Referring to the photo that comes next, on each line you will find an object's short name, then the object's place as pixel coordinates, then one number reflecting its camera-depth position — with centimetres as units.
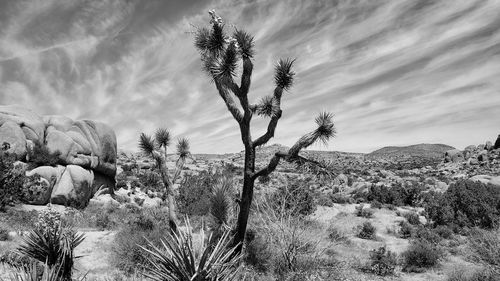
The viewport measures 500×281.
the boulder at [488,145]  4890
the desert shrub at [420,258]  1054
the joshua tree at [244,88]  926
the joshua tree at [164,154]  1028
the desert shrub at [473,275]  797
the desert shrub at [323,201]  2208
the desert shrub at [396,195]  2359
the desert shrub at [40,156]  2091
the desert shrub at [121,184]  3208
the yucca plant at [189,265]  414
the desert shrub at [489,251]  821
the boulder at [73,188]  2112
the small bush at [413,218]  1741
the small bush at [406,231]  1516
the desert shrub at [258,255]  984
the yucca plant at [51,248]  631
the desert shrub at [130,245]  956
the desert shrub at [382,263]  1005
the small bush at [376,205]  2222
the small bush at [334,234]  1272
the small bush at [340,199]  2530
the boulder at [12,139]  1933
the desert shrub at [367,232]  1498
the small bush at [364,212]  1985
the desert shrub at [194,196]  1892
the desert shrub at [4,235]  1059
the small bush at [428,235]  1370
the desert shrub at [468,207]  1551
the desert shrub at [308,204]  1748
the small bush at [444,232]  1443
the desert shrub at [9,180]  1598
